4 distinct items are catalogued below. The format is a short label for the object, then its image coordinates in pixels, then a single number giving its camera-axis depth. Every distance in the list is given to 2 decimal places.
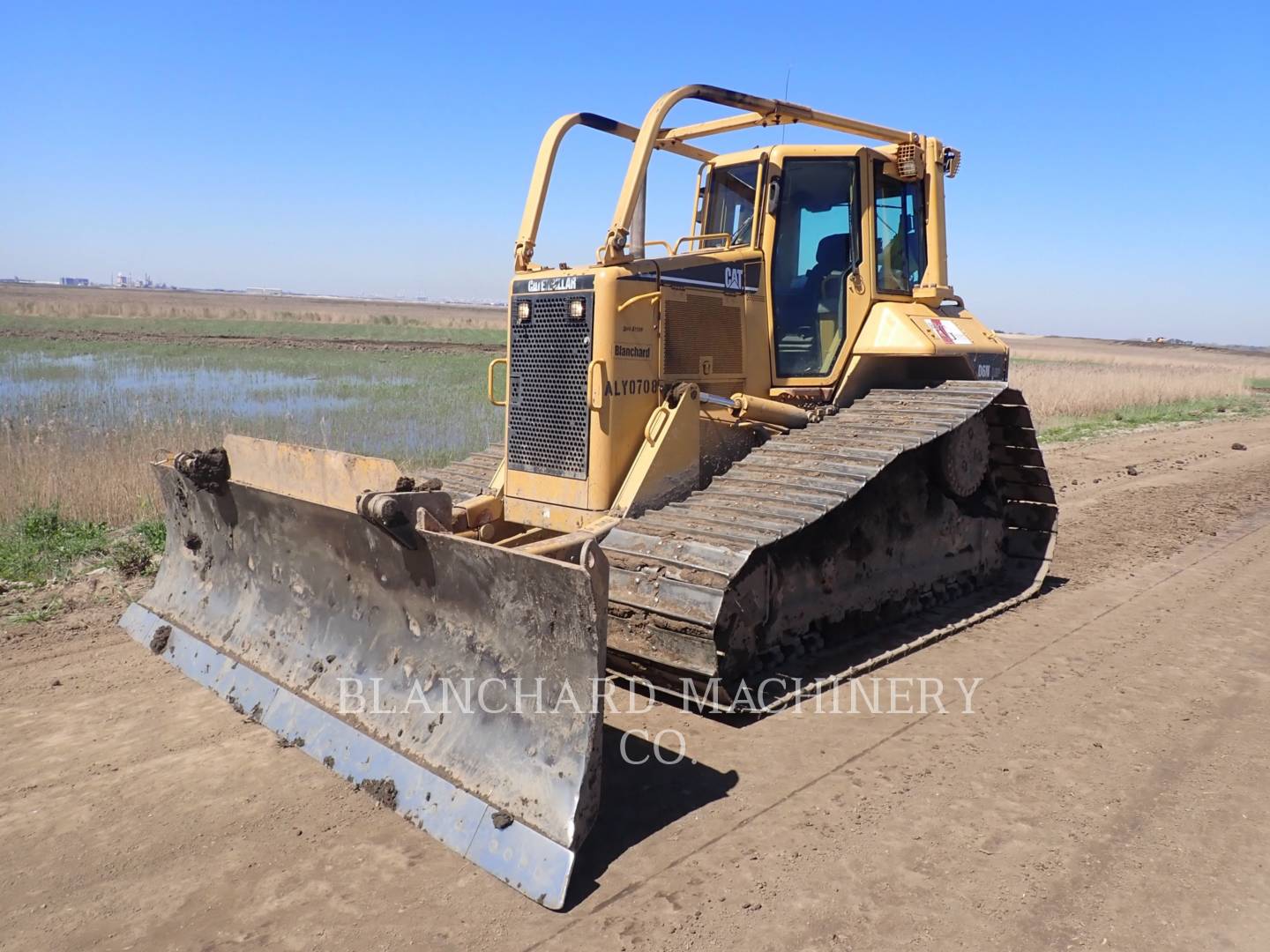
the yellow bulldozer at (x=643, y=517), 3.72
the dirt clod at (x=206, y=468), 5.29
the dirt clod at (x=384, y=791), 3.75
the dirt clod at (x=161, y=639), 5.43
